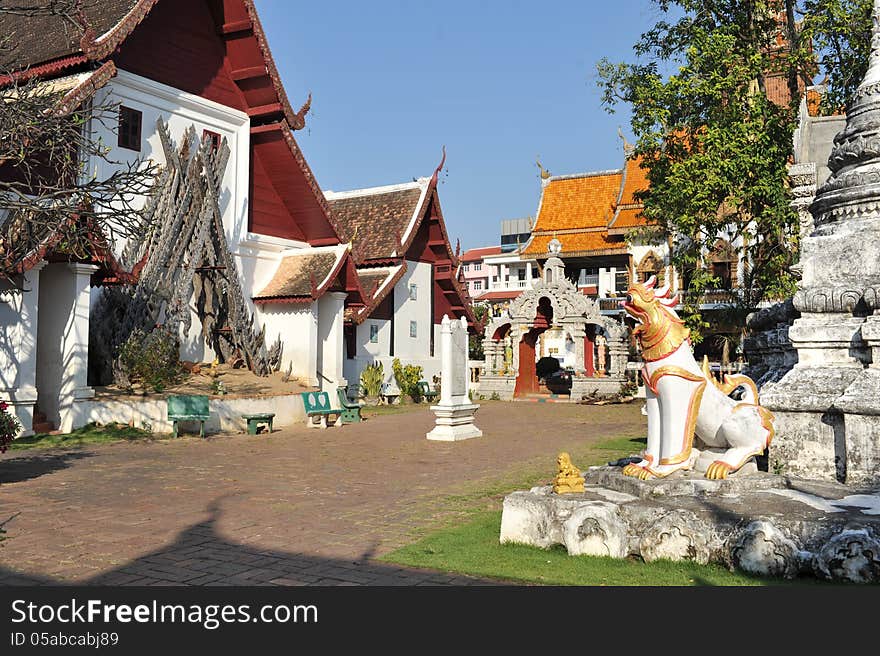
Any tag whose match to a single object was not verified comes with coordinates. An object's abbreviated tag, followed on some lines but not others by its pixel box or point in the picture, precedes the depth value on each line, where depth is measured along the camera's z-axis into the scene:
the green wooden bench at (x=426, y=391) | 25.61
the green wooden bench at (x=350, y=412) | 18.59
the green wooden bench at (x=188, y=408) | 14.38
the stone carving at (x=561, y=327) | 27.26
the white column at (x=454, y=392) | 14.73
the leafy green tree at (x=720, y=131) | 15.91
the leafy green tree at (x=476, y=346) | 37.00
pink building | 66.12
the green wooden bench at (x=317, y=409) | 17.05
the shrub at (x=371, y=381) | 23.58
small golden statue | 6.15
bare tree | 8.16
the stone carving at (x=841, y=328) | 6.27
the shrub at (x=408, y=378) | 24.89
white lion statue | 6.16
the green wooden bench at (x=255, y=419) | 15.63
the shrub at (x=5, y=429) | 9.42
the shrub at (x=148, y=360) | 15.18
